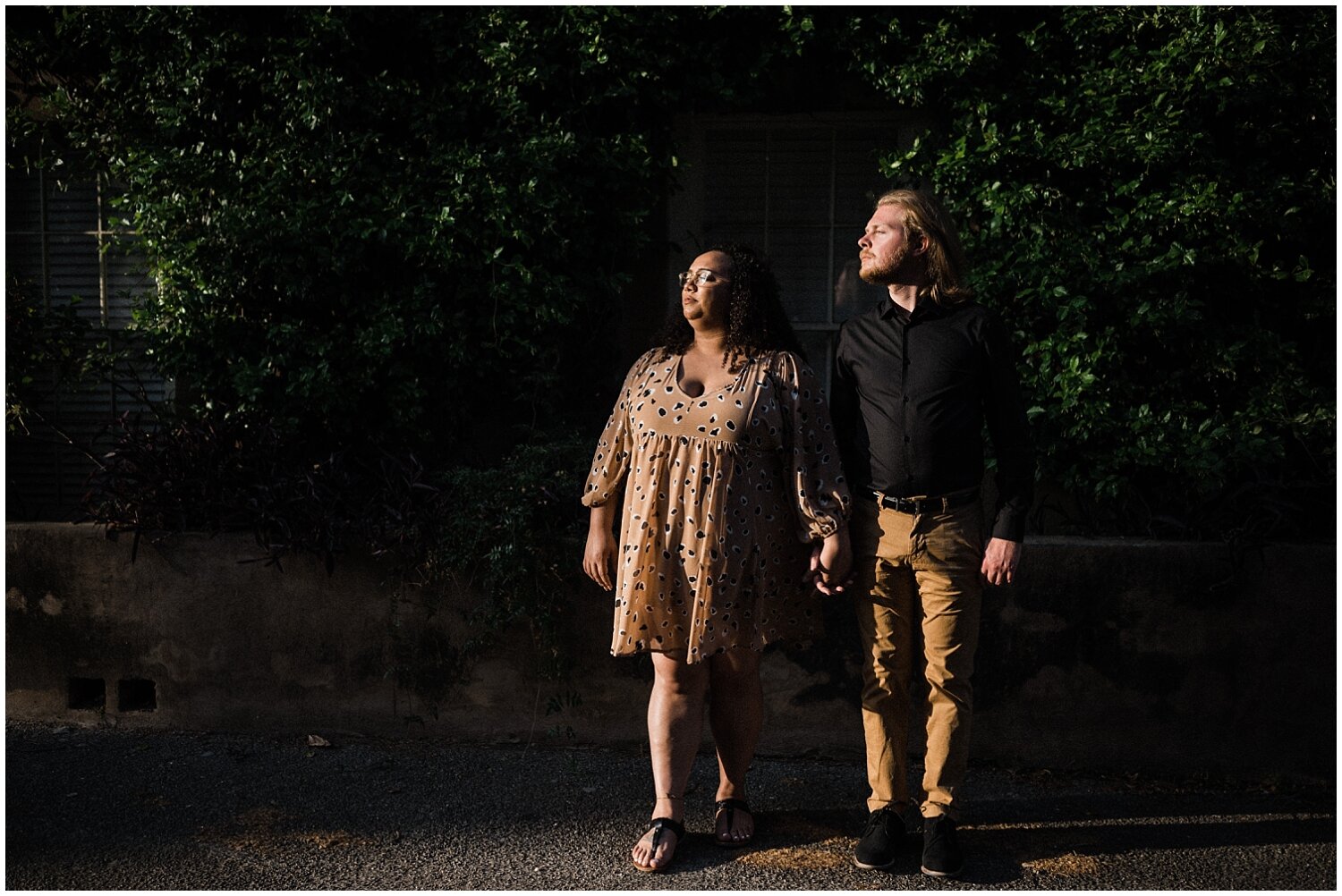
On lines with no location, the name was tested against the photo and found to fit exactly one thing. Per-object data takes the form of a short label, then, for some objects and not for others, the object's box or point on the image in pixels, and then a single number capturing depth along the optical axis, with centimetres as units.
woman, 354
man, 355
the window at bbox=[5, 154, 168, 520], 616
